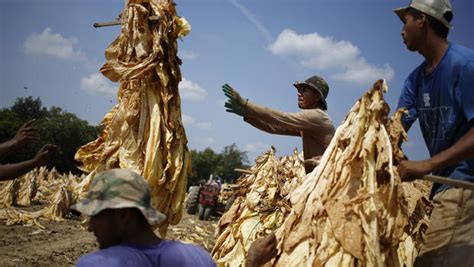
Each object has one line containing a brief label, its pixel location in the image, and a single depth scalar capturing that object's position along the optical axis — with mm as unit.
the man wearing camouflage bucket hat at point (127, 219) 2068
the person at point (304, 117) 3857
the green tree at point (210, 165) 71031
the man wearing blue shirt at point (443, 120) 2543
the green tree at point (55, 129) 39625
